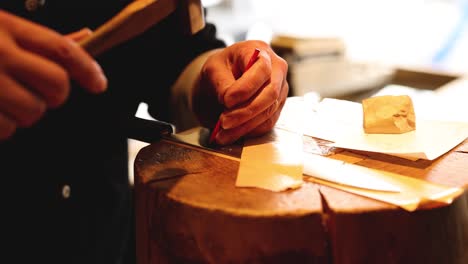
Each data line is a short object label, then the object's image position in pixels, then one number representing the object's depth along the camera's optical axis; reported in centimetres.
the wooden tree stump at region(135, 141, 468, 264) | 83
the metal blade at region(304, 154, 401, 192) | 92
